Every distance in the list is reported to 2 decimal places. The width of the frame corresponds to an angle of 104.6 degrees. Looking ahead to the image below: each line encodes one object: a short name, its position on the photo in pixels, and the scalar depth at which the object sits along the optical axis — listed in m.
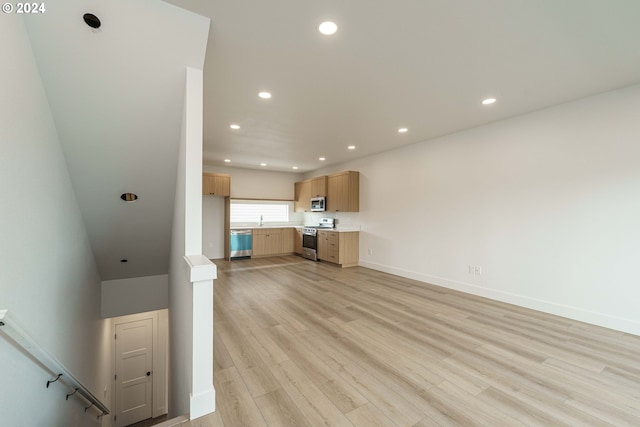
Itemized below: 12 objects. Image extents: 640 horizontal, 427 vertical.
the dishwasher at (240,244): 6.73
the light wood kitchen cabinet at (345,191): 6.09
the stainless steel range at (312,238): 6.68
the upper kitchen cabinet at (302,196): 7.58
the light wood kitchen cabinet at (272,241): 7.11
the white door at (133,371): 4.82
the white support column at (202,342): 1.58
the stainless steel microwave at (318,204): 6.88
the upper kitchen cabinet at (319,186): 6.87
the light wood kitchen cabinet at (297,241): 7.51
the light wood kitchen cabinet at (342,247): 5.90
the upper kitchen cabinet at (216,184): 6.39
